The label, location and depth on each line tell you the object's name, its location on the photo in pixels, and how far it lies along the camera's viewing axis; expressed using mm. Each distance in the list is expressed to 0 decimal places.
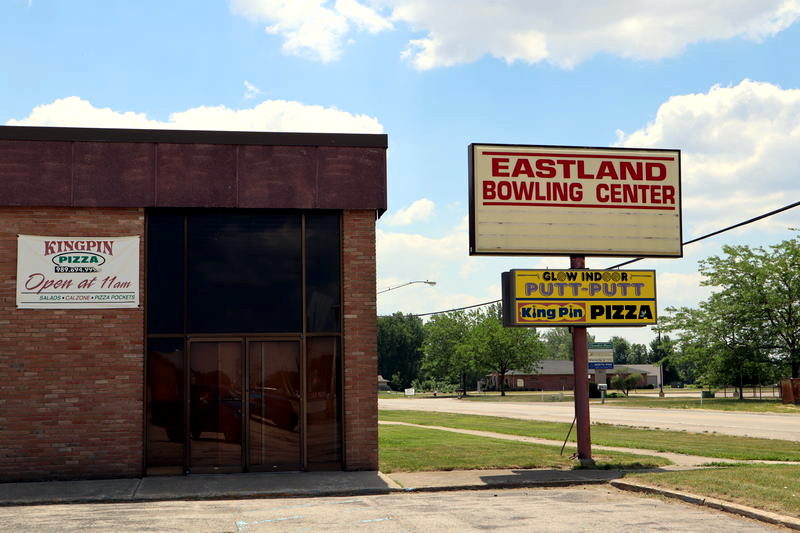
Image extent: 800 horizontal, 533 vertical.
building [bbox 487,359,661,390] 118812
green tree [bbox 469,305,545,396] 93750
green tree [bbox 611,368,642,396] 87412
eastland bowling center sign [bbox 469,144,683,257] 17734
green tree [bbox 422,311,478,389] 118312
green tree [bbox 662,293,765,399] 60375
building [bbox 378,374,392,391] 148275
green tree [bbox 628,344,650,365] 194262
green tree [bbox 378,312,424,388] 158375
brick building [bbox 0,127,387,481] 15664
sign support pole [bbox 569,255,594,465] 17578
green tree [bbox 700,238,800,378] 58656
